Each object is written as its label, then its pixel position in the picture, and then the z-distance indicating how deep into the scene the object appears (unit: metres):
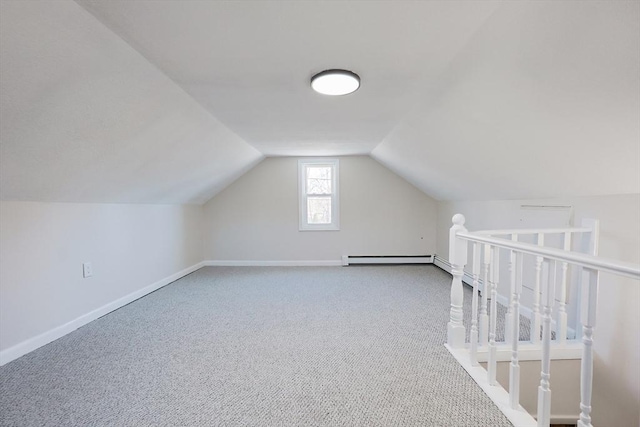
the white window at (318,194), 4.97
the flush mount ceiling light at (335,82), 1.81
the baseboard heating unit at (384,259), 4.90
